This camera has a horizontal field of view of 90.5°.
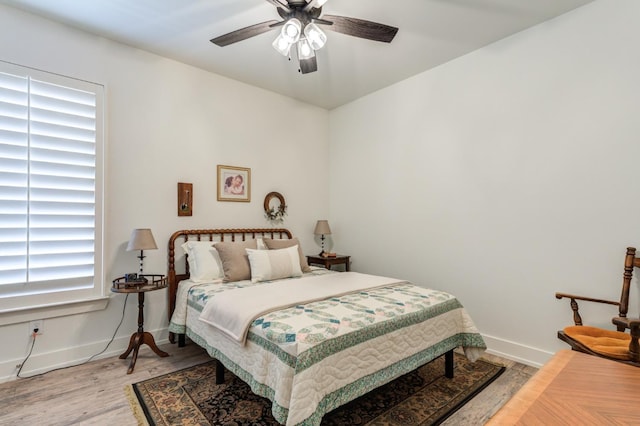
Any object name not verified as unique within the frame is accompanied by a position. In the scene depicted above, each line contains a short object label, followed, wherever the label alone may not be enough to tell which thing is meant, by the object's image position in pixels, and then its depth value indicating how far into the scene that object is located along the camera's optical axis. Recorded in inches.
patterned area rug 78.3
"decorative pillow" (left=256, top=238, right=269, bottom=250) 138.0
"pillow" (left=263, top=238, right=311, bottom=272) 137.9
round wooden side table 105.2
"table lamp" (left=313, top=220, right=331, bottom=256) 169.9
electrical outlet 101.0
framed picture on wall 145.2
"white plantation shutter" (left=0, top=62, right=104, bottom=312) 96.8
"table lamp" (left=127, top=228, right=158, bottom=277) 109.3
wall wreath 161.2
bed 66.0
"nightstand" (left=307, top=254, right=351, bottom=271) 161.0
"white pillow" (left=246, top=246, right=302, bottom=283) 120.7
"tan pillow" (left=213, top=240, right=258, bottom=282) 120.5
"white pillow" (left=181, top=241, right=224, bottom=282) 122.6
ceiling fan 80.7
